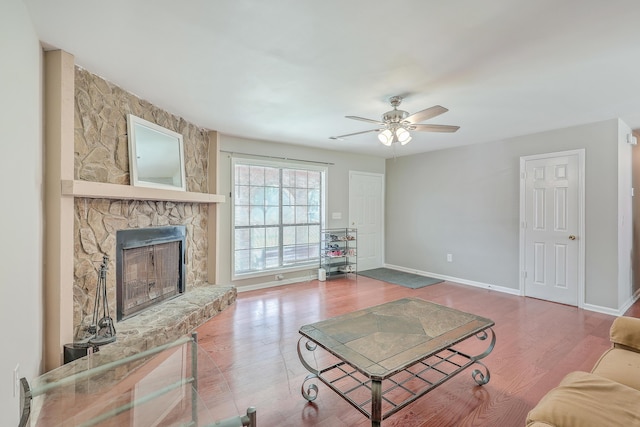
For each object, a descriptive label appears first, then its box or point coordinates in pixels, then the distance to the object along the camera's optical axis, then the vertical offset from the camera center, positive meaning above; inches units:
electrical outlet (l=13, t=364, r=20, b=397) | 62.5 -36.3
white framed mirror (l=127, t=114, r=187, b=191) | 114.9 +23.7
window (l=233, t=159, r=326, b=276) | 187.3 -2.9
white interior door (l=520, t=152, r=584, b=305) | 157.0 -8.2
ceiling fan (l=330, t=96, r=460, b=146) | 112.7 +32.6
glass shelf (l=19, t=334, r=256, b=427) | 53.0 -37.6
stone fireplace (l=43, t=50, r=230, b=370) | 83.8 +1.2
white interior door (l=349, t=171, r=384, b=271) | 240.8 -2.6
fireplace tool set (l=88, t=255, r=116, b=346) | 91.9 -35.5
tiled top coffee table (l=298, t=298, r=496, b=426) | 66.1 -33.2
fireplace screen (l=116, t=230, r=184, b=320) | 112.4 -27.3
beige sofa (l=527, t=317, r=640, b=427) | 46.3 -32.4
